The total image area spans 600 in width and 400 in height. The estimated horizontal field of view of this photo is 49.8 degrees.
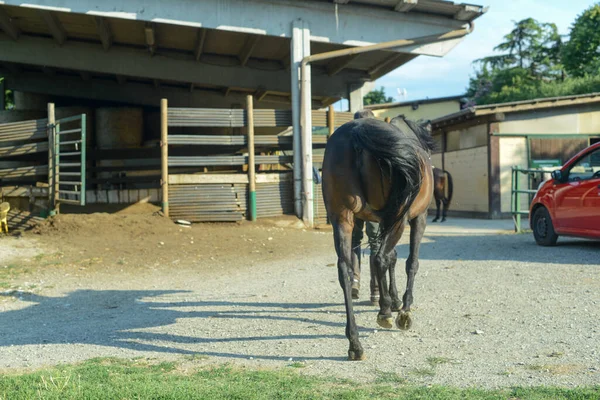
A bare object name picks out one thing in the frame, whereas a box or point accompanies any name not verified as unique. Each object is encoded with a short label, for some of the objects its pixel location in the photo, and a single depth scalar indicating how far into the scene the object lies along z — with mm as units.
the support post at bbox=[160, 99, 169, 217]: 14102
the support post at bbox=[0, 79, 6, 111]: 19847
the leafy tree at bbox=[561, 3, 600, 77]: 42844
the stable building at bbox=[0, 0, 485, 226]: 14320
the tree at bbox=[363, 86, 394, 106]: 74875
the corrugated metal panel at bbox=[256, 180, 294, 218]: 14828
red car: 10547
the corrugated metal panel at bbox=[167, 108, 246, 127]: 14633
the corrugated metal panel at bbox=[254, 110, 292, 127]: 15094
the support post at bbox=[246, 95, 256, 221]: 14625
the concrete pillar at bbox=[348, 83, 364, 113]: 19152
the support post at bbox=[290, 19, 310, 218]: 14867
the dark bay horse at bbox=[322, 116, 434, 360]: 5345
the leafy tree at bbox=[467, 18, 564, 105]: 50125
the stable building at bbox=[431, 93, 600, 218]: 20969
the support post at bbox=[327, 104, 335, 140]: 15266
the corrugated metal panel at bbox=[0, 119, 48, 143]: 14047
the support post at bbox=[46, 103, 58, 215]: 13477
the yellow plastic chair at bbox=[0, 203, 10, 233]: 13133
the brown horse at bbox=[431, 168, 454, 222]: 19400
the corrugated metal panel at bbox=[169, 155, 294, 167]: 14547
